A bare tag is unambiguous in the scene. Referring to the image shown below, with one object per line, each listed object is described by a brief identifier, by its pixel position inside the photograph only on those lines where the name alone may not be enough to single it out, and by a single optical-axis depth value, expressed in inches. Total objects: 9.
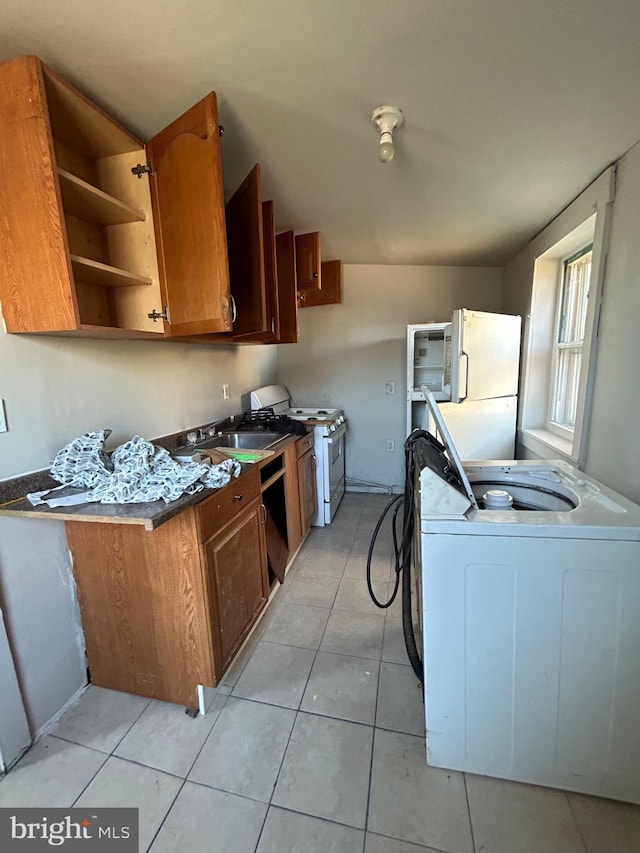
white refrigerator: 87.6
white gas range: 112.9
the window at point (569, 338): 87.5
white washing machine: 39.2
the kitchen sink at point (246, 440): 91.7
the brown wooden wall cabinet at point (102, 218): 43.6
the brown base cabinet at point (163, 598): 51.8
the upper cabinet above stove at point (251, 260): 64.7
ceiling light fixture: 49.9
